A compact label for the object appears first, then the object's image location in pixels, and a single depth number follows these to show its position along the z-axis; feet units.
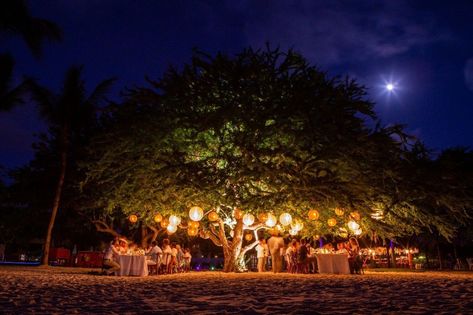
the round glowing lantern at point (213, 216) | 51.73
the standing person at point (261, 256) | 63.52
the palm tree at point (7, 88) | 58.54
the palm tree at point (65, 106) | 68.03
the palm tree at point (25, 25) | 35.73
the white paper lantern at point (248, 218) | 49.65
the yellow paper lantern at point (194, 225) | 55.21
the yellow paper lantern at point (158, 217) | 55.67
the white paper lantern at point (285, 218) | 48.26
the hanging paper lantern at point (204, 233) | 65.77
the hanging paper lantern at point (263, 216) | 50.47
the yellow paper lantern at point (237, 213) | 52.63
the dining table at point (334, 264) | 55.13
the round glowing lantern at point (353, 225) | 55.01
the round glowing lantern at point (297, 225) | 56.15
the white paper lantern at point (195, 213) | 47.42
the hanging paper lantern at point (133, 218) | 56.54
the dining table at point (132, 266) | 49.62
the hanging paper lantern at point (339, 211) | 51.65
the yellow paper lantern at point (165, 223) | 58.75
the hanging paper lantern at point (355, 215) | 52.94
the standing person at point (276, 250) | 57.62
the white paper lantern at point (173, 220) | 53.62
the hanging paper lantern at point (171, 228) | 54.34
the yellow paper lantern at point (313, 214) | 49.32
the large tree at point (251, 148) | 50.31
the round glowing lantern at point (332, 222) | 55.01
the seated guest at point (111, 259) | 48.78
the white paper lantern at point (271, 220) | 51.95
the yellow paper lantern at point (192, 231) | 55.52
